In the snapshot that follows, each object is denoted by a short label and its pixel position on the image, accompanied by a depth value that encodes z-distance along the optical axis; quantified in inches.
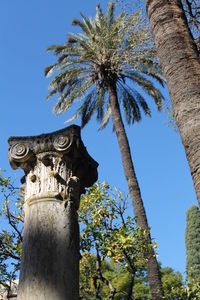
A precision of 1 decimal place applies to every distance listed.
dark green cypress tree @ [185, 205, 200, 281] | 1235.2
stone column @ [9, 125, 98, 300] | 138.9
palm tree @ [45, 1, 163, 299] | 590.6
